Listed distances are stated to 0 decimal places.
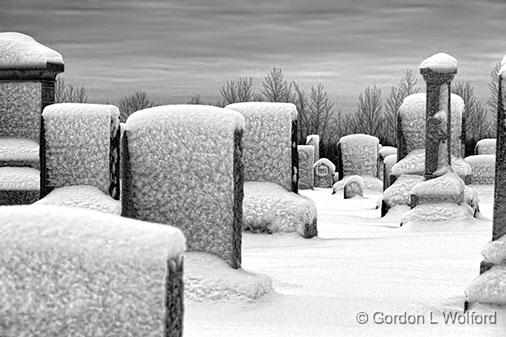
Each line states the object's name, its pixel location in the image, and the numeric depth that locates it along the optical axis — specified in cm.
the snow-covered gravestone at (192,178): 705
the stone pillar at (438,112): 1334
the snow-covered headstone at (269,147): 1171
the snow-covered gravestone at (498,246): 672
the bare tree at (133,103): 5999
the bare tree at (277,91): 5647
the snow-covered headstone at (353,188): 2308
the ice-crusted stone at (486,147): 2550
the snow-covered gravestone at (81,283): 333
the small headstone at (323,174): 3105
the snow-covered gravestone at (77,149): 1086
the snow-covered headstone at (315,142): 3192
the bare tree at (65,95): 5256
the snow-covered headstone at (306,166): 2733
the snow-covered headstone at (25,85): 1358
